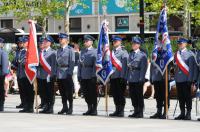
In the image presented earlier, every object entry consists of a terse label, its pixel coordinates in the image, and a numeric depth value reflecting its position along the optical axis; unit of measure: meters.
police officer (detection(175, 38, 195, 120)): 16.55
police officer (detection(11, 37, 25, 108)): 19.09
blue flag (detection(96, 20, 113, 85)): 17.66
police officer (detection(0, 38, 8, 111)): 18.84
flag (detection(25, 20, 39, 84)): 18.34
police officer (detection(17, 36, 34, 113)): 18.78
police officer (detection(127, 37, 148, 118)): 17.06
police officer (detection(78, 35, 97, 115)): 17.69
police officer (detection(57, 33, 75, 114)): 17.72
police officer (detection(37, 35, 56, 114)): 18.23
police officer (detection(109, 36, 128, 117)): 17.38
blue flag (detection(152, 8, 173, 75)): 17.08
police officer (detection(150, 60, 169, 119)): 17.02
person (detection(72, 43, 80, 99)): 25.28
